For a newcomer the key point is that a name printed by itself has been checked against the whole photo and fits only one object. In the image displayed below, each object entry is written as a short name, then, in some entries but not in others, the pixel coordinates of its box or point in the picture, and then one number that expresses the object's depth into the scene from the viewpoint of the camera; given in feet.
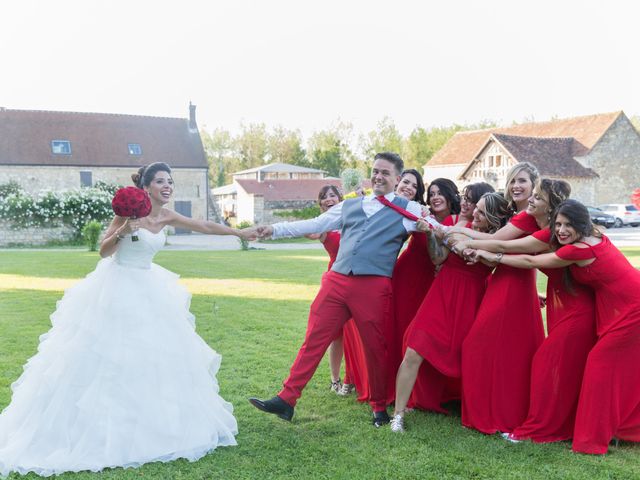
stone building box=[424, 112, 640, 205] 166.81
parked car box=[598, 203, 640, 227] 152.35
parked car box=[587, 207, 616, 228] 148.05
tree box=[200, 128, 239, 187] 290.35
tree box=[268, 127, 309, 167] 255.50
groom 17.66
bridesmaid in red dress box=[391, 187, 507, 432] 17.43
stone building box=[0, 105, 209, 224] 148.36
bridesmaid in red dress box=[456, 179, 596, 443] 16.19
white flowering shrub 115.03
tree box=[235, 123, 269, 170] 277.23
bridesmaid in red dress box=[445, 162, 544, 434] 17.06
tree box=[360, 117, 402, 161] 235.20
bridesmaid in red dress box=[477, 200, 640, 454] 15.40
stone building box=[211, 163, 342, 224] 164.25
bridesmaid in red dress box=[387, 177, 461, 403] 19.56
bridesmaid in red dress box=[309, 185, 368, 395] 20.95
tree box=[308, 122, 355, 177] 233.55
